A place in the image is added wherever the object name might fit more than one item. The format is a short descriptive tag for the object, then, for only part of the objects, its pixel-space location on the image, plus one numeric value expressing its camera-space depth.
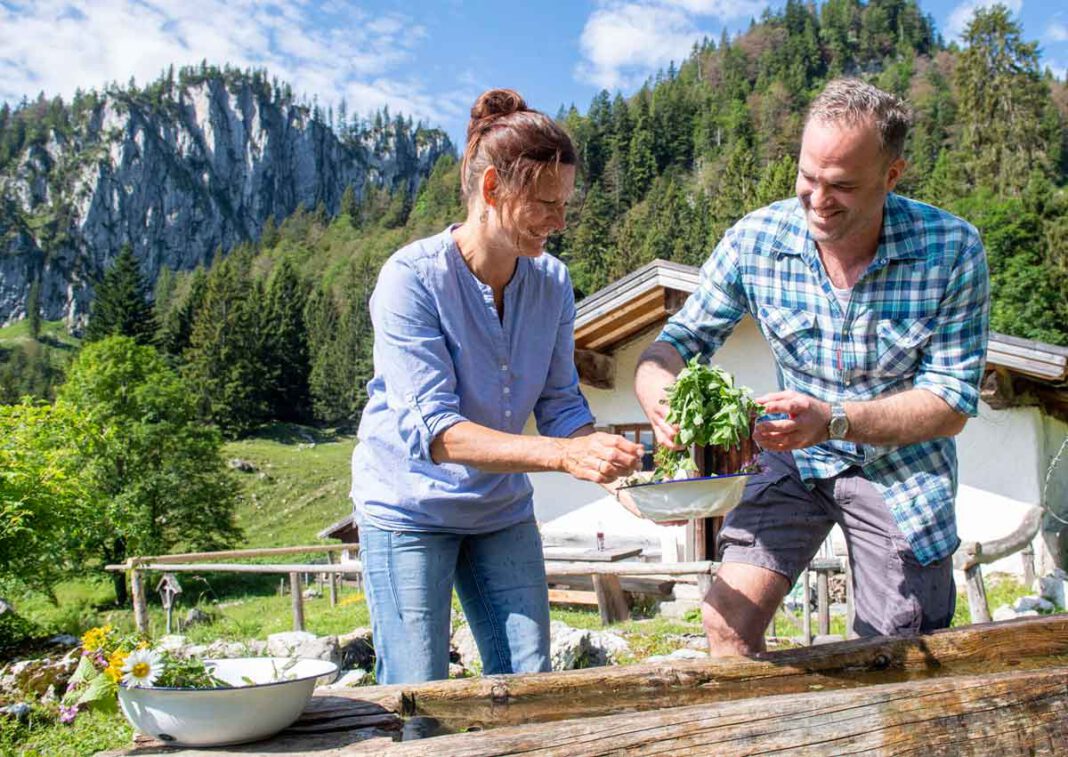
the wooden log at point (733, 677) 2.36
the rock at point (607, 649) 6.99
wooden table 10.12
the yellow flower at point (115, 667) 1.92
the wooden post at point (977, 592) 6.50
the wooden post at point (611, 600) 10.38
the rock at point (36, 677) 7.30
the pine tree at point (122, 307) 67.69
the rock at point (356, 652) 7.35
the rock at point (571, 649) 6.61
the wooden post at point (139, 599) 11.48
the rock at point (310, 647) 6.84
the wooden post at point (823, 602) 7.62
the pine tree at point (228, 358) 70.44
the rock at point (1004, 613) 8.01
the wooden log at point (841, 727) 1.77
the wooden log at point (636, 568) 7.37
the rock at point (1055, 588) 8.33
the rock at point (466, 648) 6.89
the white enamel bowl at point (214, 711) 1.86
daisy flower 1.91
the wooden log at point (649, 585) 10.86
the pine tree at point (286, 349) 77.06
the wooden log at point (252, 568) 8.47
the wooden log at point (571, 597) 11.37
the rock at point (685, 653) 6.73
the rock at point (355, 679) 6.41
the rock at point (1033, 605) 8.05
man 2.79
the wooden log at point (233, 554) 10.80
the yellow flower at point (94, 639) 2.00
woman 2.54
